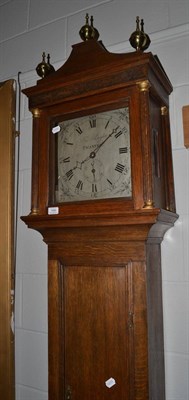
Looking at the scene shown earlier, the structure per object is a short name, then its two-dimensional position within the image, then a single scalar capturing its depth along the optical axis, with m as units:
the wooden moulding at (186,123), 1.01
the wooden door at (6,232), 1.21
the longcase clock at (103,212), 0.84
